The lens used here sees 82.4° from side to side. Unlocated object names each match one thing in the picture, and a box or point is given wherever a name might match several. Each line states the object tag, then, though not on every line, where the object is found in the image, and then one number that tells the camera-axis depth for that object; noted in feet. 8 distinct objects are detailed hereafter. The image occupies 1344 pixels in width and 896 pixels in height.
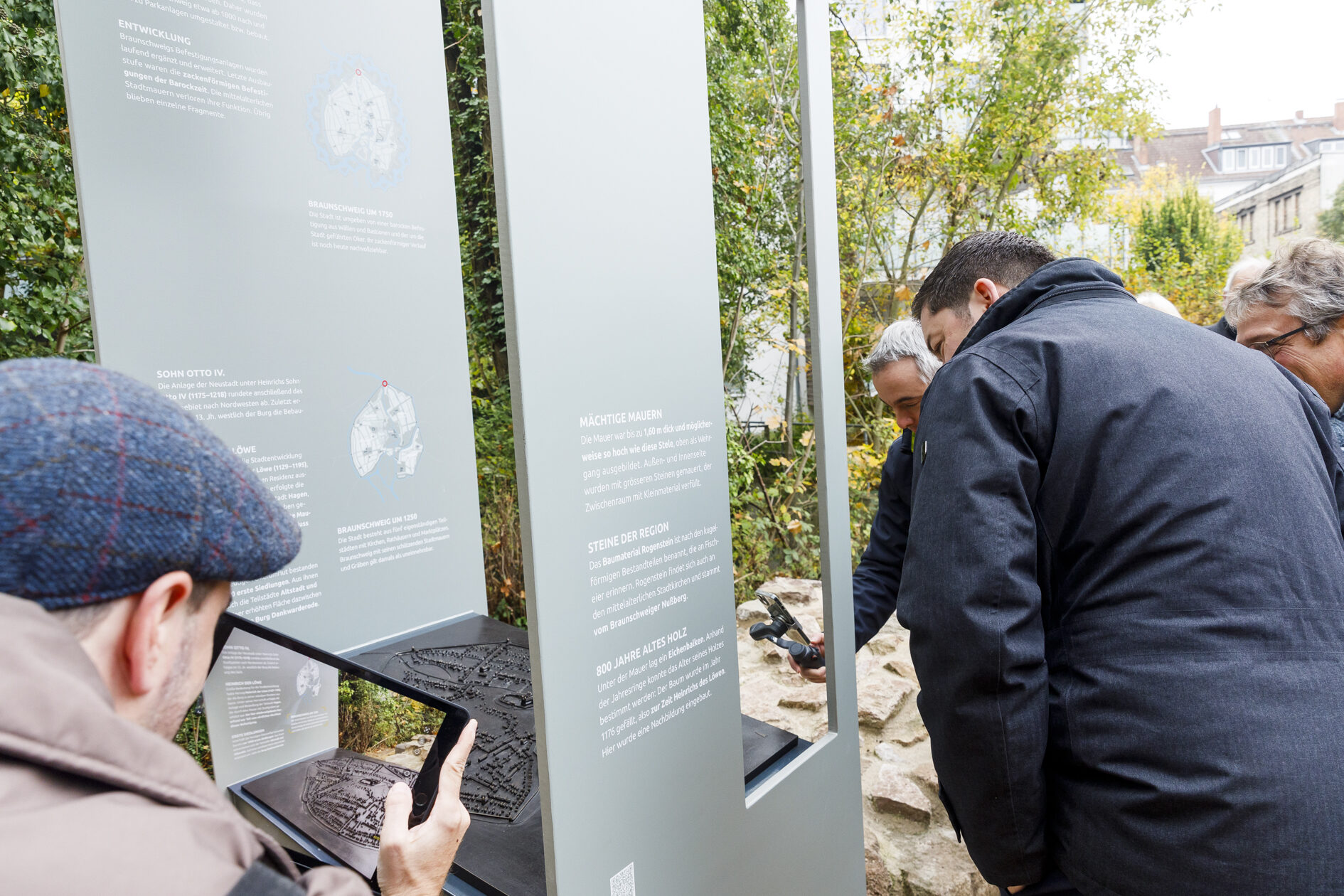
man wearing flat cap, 1.86
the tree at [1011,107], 21.58
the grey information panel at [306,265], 5.96
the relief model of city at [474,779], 4.63
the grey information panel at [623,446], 3.50
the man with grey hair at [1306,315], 7.30
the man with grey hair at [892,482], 7.33
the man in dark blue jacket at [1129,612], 3.76
